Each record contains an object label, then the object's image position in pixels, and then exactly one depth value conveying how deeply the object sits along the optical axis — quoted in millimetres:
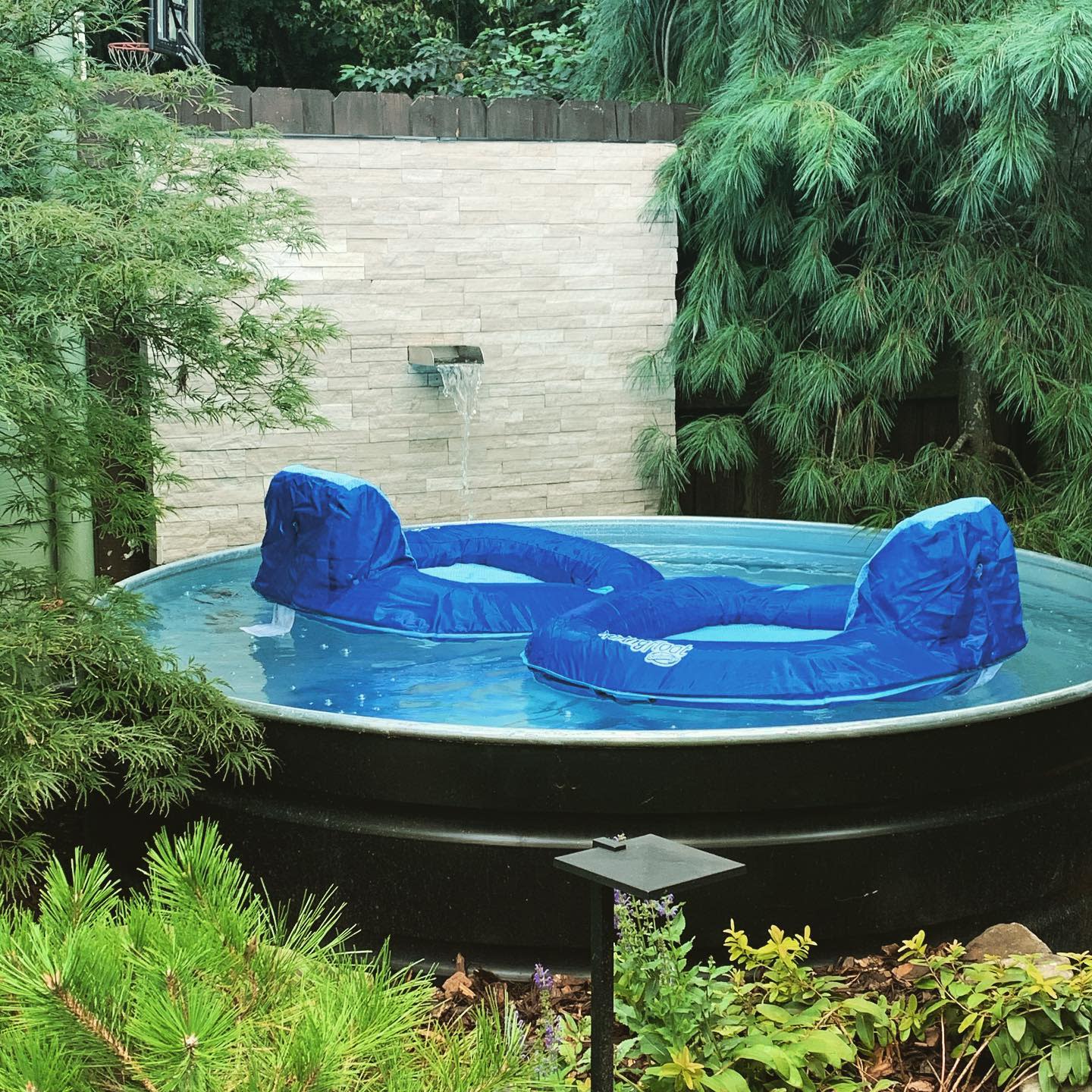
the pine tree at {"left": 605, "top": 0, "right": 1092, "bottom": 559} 5863
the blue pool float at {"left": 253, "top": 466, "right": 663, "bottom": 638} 4613
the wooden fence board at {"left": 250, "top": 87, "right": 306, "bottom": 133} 6078
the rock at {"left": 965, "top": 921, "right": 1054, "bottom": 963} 2805
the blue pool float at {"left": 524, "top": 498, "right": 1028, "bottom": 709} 3658
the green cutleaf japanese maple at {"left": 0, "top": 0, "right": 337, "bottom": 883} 2447
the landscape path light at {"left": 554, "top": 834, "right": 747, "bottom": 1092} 1684
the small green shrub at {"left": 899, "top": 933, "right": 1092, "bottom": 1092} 2287
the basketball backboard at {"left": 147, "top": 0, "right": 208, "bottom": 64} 6543
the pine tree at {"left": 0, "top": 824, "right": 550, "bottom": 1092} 1125
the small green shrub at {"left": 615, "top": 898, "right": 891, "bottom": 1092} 2215
